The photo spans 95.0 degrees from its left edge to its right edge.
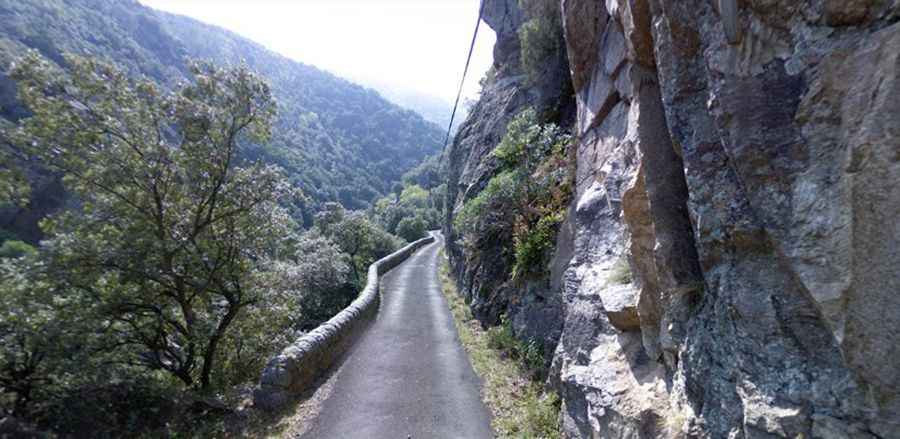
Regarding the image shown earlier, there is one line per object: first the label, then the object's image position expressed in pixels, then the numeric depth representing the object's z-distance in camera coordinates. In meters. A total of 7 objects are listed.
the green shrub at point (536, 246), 9.26
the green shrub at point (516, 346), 8.09
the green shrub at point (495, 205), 11.42
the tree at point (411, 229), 48.97
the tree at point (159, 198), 7.65
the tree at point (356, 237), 28.31
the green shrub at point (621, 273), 5.54
